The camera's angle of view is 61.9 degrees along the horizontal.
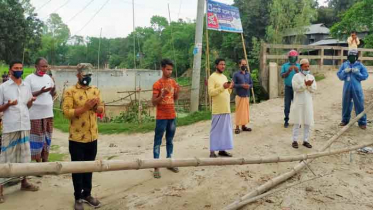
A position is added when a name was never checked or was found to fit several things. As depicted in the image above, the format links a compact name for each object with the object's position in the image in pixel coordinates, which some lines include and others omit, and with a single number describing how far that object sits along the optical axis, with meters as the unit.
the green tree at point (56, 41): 57.84
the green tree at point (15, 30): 22.16
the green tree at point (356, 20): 17.09
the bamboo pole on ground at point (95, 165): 2.03
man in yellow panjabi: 5.25
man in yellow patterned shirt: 3.51
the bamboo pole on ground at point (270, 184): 3.56
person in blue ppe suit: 6.88
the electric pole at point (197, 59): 9.84
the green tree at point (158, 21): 65.88
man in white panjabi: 5.68
